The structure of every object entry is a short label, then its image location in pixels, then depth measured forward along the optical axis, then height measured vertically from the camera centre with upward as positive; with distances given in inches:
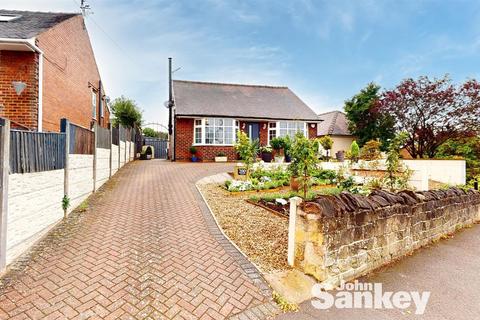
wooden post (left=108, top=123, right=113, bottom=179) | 404.2 -3.5
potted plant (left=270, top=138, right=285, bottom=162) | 594.9 +23.7
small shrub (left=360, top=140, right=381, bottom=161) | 551.1 +11.7
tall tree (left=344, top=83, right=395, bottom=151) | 837.8 +128.3
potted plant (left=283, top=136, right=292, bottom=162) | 571.6 +21.8
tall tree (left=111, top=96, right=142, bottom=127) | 946.7 +157.2
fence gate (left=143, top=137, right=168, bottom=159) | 1102.4 +33.5
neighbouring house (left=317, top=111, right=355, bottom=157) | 996.6 +97.3
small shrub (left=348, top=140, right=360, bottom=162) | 576.1 +4.6
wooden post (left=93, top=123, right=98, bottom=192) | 313.7 -1.1
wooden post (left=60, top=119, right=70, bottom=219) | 223.0 +0.3
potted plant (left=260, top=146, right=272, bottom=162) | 600.9 -0.7
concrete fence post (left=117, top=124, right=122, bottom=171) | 498.9 +23.9
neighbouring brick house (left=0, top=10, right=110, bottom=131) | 319.9 +120.6
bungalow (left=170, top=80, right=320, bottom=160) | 703.7 +108.1
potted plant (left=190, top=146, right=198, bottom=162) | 692.9 +5.0
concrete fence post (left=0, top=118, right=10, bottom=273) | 132.5 -19.2
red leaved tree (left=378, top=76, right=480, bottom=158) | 617.0 +121.1
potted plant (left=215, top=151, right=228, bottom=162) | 707.4 -8.0
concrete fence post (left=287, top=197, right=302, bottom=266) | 145.9 -42.9
